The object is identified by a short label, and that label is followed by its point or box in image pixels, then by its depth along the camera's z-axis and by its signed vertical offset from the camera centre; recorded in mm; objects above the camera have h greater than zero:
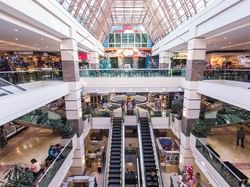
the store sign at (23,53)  19047 +971
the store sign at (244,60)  17200 +203
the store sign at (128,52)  18591 +1005
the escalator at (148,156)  11953 -6523
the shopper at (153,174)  12094 -6932
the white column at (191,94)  11234 -1936
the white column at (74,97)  11406 -2157
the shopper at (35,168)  7324 -3984
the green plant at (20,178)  6105 -3720
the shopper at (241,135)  10949 -4108
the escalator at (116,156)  12125 -6575
